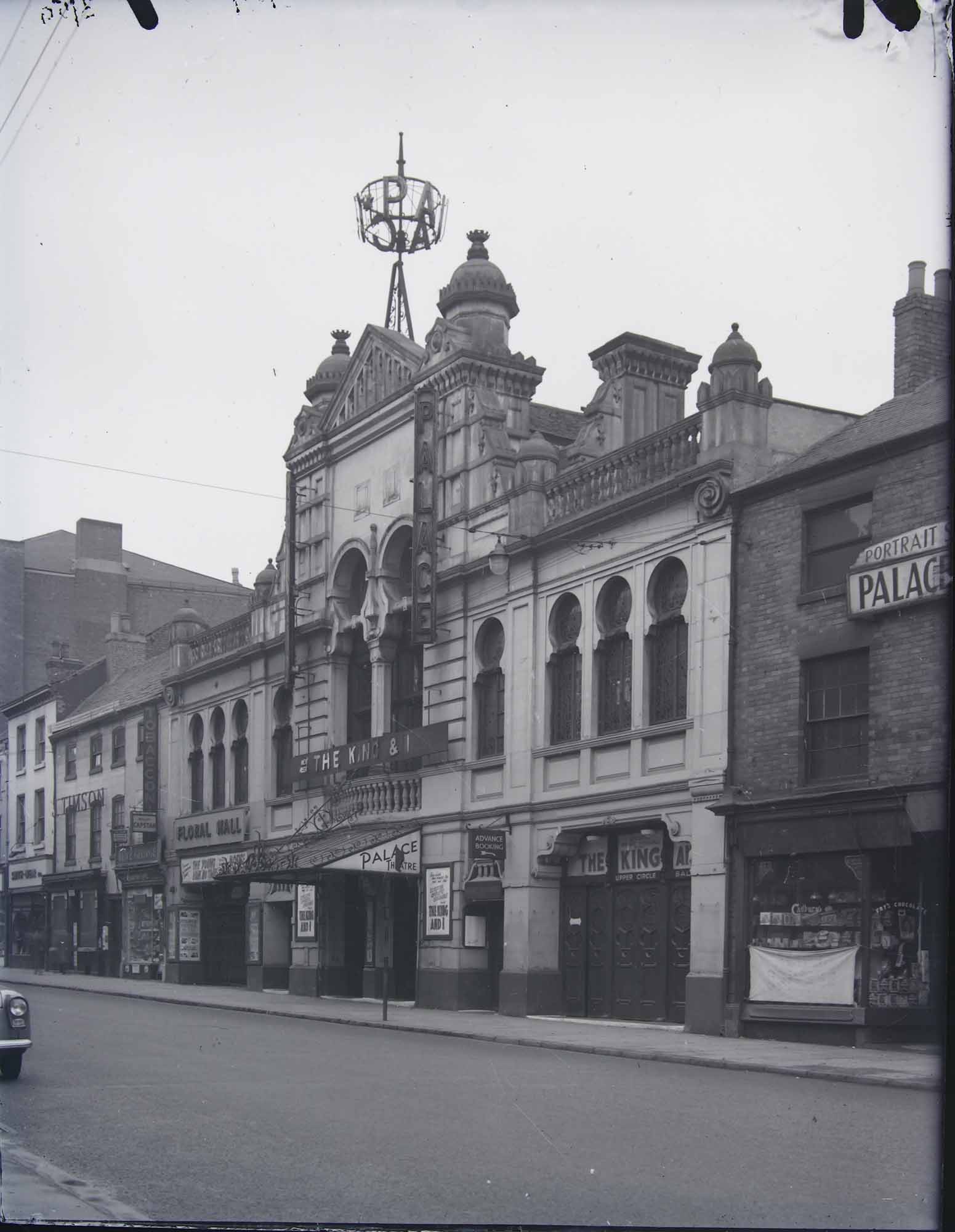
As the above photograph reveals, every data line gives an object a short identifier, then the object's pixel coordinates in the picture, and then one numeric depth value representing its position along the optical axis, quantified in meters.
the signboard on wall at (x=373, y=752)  32.38
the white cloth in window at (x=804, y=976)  21.83
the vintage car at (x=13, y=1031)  15.54
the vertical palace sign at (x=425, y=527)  32.53
